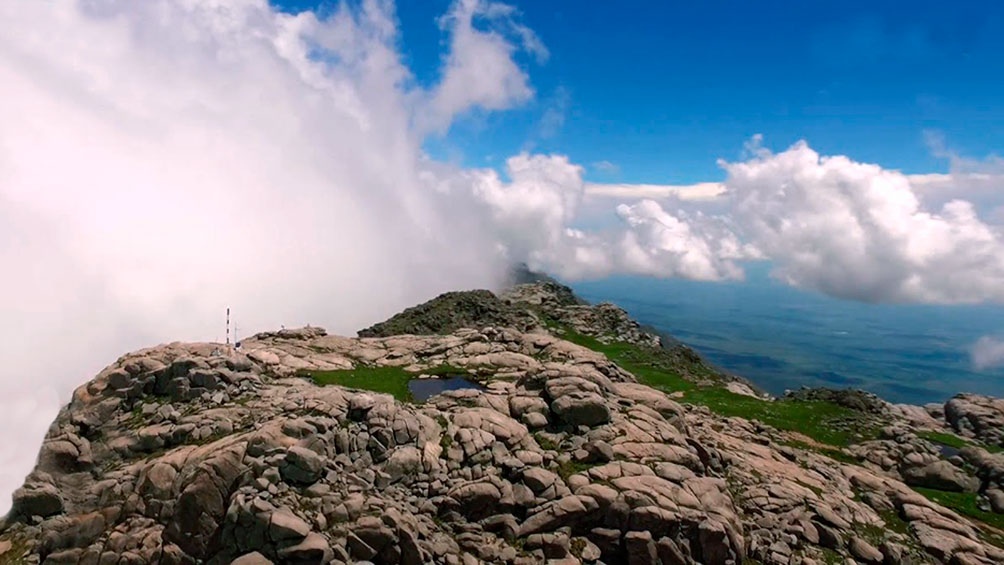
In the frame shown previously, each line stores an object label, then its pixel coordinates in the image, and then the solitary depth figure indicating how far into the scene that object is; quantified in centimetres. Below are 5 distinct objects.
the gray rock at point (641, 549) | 2742
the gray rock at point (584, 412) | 3556
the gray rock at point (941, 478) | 4394
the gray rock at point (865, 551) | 3142
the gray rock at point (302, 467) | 2756
